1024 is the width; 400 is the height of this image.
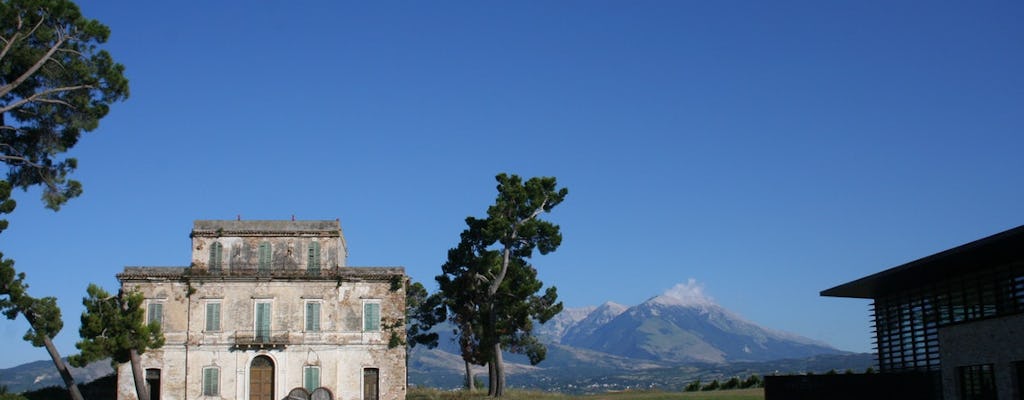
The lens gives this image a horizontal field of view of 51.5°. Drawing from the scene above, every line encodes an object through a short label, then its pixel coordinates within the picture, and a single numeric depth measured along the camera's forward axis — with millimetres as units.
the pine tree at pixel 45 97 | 33344
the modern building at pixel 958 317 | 27953
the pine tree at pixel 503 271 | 48250
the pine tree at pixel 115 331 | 39156
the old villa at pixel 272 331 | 46594
